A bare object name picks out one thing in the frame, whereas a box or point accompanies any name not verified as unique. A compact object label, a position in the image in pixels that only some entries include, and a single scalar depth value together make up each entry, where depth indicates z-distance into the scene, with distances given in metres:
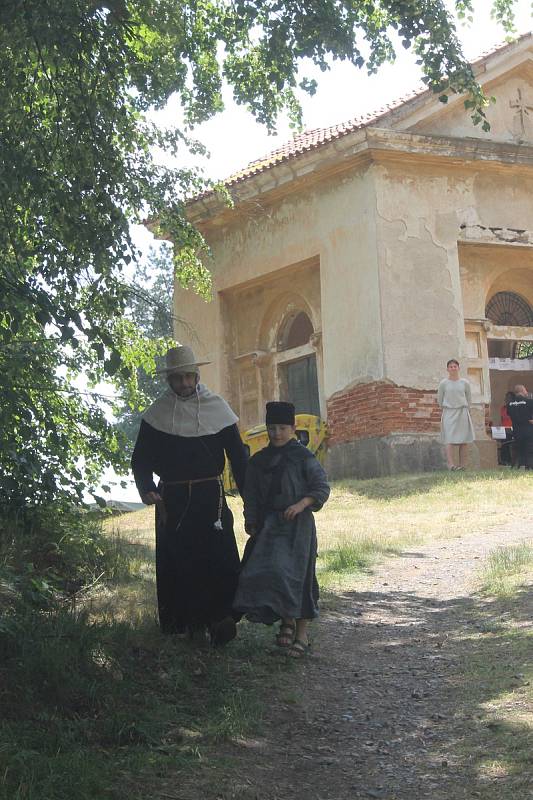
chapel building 19.12
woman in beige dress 18.02
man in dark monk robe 7.22
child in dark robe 6.94
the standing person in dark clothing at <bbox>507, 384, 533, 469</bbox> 19.42
